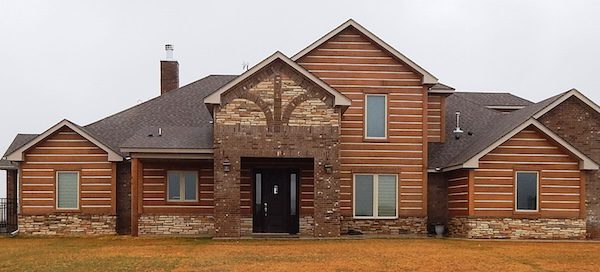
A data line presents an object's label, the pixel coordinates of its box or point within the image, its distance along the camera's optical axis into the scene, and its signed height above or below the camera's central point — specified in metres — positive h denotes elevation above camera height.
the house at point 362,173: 25.48 -0.11
